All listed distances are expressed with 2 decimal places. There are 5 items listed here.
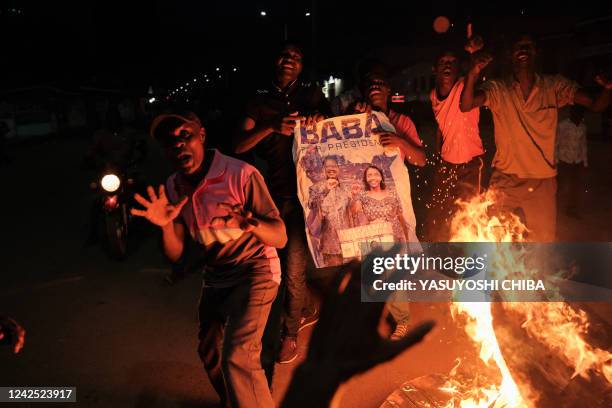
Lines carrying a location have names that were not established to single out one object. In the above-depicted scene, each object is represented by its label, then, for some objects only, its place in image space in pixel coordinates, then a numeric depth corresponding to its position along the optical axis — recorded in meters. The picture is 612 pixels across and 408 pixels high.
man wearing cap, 2.78
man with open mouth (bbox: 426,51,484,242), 4.85
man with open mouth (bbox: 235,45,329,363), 3.79
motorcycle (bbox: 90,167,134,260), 6.22
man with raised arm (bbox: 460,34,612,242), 4.20
